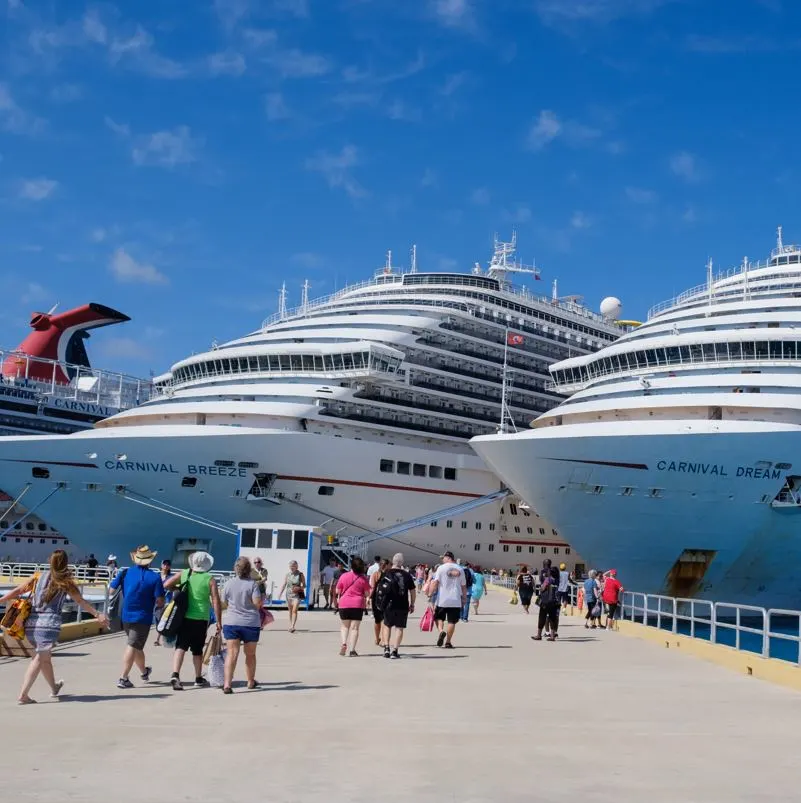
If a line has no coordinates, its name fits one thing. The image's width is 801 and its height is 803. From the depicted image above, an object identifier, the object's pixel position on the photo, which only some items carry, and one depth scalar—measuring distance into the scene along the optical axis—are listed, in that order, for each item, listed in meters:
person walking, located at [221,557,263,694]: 9.84
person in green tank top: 9.95
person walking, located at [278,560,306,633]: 17.14
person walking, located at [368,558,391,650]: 14.30
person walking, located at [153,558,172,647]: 19.69
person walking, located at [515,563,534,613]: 25.50
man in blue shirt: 9.70
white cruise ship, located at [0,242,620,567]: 36.31
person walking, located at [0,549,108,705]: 8.70
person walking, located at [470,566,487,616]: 24.14
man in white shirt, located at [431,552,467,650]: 14.78
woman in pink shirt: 13.27
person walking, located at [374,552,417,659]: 13.45
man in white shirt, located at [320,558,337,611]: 23.23
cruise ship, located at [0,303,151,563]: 57.62
